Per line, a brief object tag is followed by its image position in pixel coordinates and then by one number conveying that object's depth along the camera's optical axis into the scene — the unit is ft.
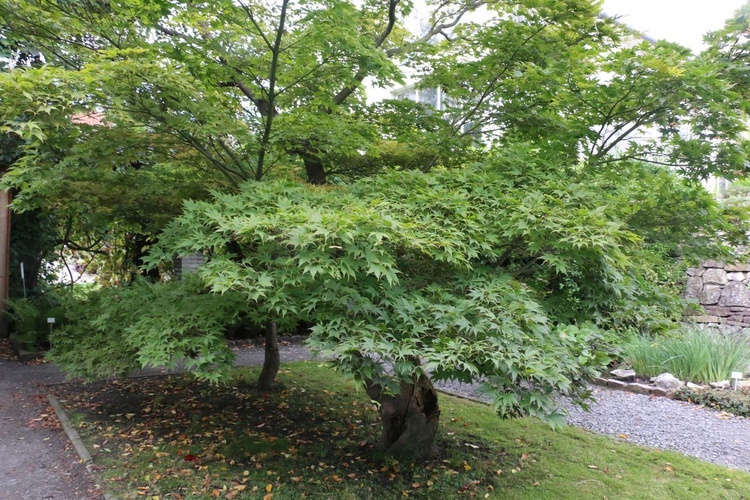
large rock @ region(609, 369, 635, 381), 22.98
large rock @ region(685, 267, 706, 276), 34.58
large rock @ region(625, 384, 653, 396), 21.67
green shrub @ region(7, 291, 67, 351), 24.16
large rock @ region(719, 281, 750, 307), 33.14
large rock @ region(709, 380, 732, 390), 21.06
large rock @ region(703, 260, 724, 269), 34.02
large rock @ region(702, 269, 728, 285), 33.86
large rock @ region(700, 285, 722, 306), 33.83
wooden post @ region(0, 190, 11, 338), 28.12
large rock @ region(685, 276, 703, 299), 34.45
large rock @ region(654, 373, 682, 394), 21.49
